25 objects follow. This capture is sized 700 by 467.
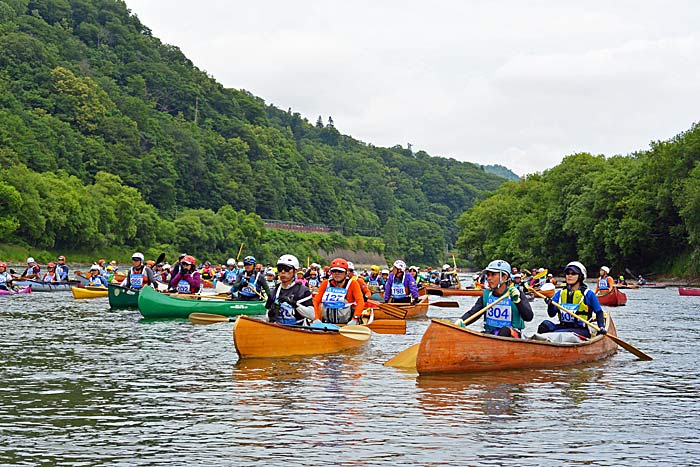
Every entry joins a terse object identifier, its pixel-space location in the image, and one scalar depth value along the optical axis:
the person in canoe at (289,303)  19.28
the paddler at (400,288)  31.42
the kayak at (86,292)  42.91
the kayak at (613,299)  45.06
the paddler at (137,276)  34.31
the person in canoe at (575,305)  18.34
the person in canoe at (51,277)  48.76
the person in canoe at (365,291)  24.94
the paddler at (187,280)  32.38
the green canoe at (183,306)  29.92
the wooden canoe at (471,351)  16.58
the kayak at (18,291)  44.29
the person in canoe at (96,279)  47.50
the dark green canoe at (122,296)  35.16
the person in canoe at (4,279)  44.41
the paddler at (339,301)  20.95
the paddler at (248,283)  29.66
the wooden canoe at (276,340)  18.98
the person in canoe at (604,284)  45.41
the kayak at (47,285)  47.28
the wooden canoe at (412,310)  28.84
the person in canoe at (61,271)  49.85
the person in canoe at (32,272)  48.97
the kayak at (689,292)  55.87
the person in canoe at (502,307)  16.81
